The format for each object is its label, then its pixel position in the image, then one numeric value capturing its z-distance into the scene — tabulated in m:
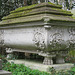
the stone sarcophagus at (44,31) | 5.99
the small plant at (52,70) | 5.76
